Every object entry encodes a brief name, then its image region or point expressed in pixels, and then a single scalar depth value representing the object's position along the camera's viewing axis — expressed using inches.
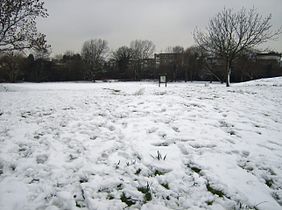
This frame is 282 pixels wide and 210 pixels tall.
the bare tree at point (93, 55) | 2455.7
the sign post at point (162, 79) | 901.1
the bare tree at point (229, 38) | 841.7
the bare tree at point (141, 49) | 3009.1
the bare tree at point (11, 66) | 1840.6
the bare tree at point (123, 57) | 2786.2
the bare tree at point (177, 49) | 3056.1
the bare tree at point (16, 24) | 679.1
